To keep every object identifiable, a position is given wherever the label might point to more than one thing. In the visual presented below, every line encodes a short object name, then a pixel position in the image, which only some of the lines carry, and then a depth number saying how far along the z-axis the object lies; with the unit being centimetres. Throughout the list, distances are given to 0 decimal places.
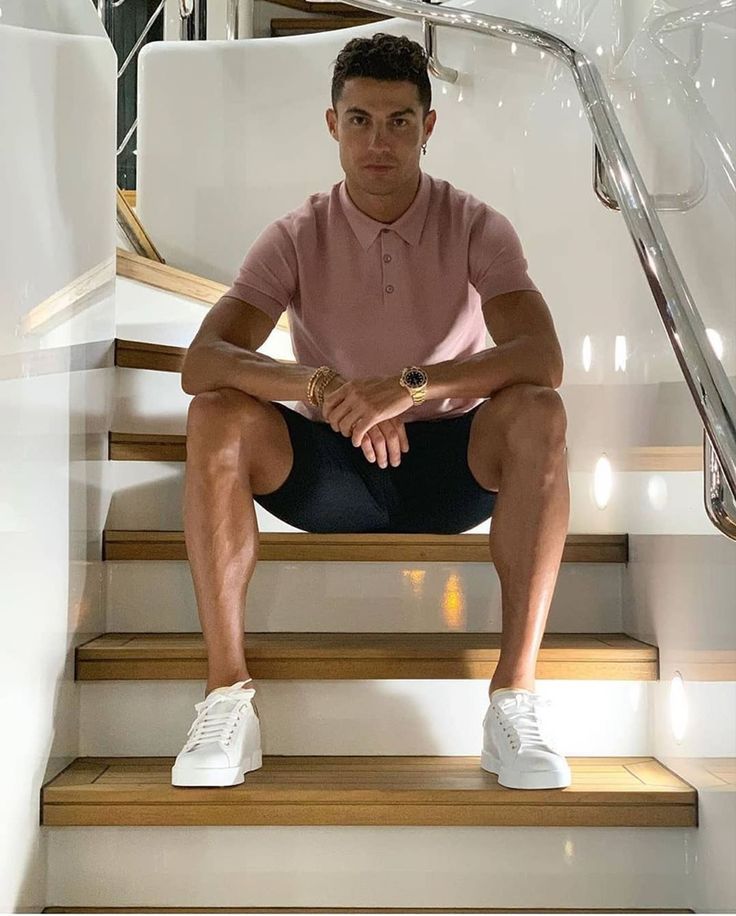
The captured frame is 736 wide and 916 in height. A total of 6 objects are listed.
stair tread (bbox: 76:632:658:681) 172
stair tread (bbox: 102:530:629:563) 199
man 165
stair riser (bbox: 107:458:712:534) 198
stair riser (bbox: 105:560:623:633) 200
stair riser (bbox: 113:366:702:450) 176
